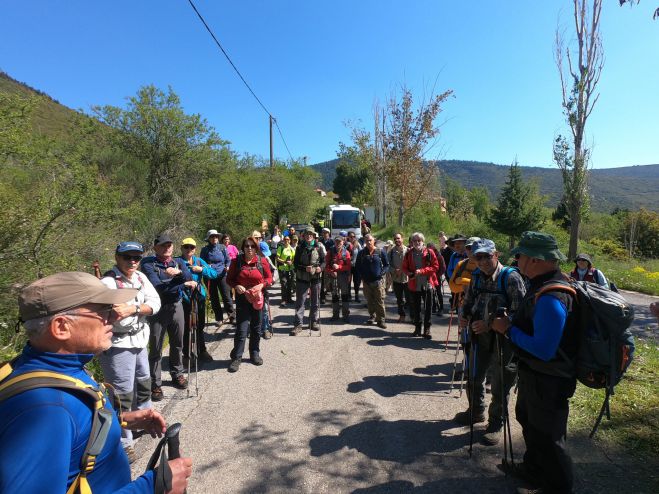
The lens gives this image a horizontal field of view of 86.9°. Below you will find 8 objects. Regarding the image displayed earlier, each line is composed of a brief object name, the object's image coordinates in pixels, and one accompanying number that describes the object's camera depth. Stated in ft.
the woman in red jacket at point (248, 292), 16.87
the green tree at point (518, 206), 100.32
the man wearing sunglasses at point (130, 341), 9.95
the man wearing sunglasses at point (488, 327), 10.91
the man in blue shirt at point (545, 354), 7.69
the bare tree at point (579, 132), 46.26
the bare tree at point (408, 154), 74.28
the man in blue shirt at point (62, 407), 3.33
